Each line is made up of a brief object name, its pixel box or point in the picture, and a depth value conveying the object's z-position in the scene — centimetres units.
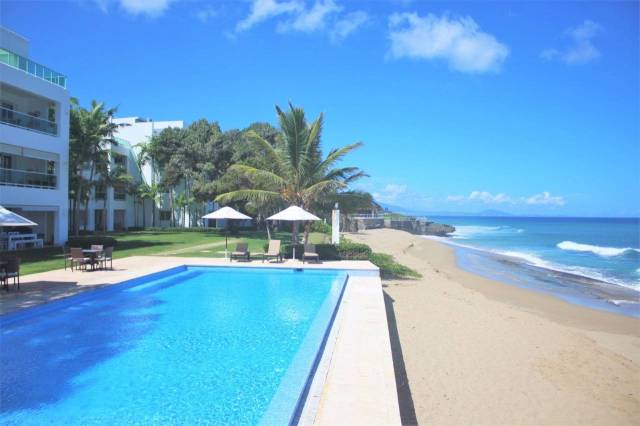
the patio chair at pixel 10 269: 960
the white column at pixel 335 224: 1657
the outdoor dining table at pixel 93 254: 1296
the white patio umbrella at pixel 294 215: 1437
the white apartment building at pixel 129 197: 3538
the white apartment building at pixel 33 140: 1842
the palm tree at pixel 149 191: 3881
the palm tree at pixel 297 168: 1642
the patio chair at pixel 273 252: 1550
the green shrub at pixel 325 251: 1619
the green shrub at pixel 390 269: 1530
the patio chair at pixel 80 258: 1240
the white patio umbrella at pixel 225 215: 1647
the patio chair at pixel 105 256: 1315
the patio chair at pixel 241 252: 1553
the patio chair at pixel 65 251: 1306
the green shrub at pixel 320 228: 3716
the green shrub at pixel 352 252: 1617
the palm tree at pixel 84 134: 2503
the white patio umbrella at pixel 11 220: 955
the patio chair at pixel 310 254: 1492
